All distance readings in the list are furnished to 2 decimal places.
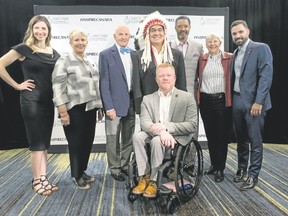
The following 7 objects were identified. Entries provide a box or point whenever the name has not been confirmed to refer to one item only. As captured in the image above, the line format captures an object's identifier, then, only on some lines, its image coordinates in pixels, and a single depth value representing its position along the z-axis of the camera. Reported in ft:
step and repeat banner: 11.21
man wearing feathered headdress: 7.20
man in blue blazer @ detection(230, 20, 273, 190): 7.13
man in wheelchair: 6.08
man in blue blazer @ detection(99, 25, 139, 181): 7.78
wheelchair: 5.81
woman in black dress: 7.01
